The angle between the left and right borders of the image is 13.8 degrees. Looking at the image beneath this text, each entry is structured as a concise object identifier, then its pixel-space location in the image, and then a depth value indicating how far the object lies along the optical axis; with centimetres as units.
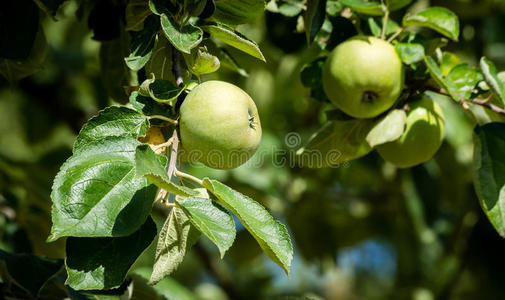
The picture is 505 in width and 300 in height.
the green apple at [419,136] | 142
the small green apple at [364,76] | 139
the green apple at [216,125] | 128
